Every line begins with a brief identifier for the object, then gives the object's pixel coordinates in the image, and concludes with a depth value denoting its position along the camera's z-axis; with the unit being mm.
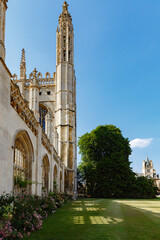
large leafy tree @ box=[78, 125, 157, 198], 29078
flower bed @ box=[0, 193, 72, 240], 4477
